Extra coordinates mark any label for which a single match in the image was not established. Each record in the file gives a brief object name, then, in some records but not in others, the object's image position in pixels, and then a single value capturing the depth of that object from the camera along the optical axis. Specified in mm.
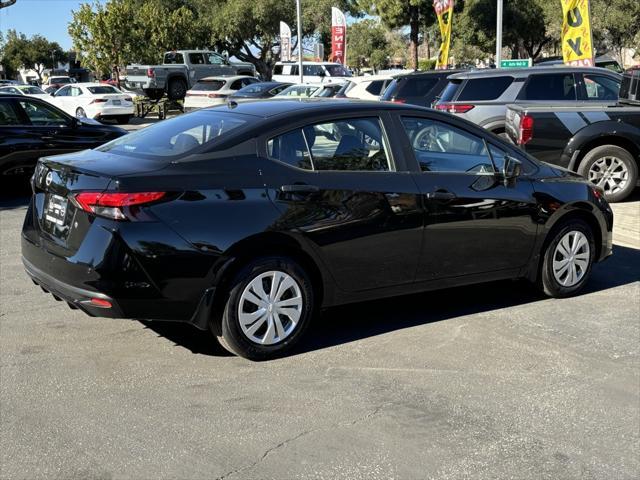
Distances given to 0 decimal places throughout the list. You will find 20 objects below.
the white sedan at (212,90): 26047
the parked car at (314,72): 33375
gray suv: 11836
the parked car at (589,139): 10008
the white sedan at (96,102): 27625
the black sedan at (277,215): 4215
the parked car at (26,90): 32844
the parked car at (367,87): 18562
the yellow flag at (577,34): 15070
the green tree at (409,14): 42625
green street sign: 20170
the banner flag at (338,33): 33031
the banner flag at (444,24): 23156
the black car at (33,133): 10750
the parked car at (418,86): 15359
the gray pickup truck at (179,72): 32781
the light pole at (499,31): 18891
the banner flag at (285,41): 36969
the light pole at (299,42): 30667
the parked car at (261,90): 23219
